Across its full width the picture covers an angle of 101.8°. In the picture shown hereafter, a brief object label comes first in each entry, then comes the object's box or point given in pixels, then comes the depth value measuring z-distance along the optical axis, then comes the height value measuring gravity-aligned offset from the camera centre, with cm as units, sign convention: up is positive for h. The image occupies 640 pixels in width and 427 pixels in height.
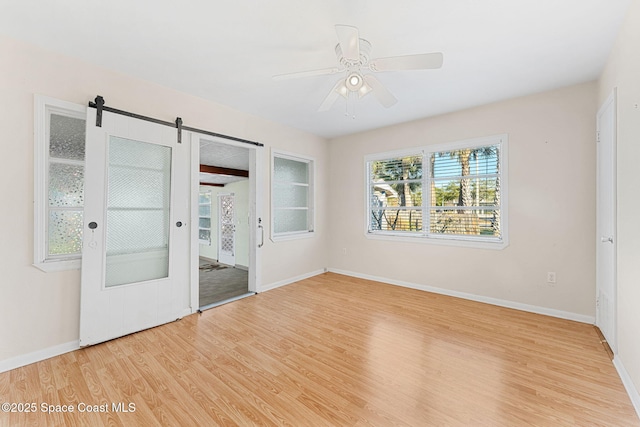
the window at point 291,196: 436 +33
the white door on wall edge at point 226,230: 624 -40
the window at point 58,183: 219 +27
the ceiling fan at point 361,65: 171 +112
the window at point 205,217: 733 -10
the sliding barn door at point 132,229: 241 -17
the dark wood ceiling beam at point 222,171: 549 +96
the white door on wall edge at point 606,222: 219 -5
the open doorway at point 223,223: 410 -24
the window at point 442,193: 350 +35
